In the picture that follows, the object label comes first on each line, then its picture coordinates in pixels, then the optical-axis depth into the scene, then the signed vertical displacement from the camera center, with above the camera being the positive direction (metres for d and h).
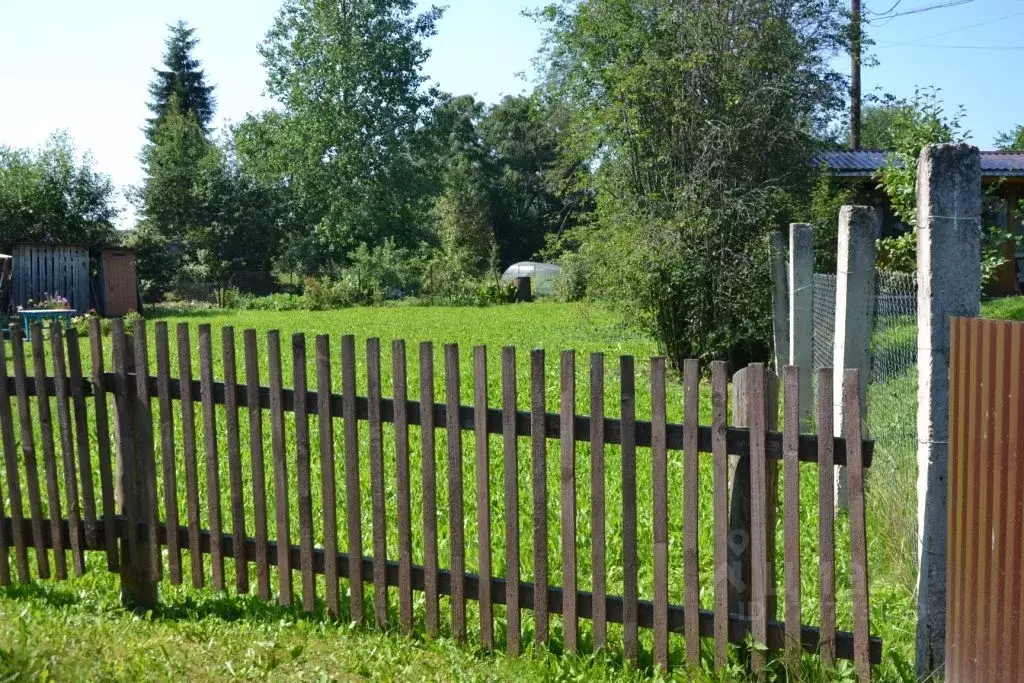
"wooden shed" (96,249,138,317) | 26.83 -0.10
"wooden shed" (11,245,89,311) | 24.72 +0.21
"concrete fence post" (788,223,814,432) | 8.29 -0.32
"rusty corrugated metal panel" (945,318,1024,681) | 2.84 -0.79
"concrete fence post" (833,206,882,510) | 5.96 -0.19
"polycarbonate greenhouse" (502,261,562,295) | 33.88 -0.28
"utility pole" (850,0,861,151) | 25.17 +4.39
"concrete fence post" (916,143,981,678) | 3.48 -0.15
